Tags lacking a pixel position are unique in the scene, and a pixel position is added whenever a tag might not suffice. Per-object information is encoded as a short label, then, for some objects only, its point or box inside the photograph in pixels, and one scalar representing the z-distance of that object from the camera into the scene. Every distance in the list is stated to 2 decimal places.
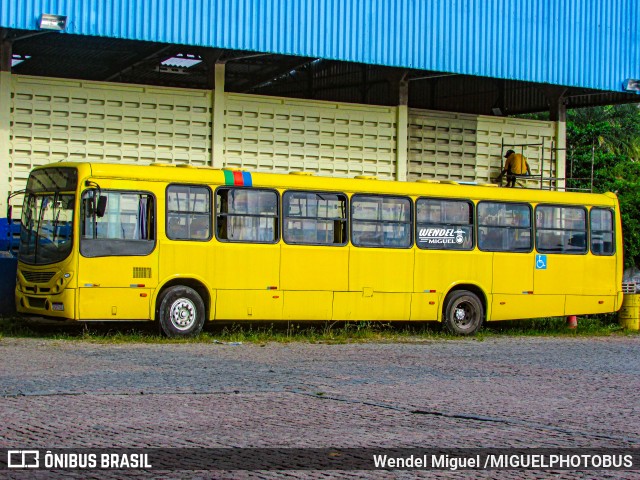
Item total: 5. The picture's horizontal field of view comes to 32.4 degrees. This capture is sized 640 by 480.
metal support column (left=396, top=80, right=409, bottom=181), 27.55
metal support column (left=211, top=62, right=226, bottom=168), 25.08
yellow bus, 18.38
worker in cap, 28.66
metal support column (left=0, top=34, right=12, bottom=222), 22.61
